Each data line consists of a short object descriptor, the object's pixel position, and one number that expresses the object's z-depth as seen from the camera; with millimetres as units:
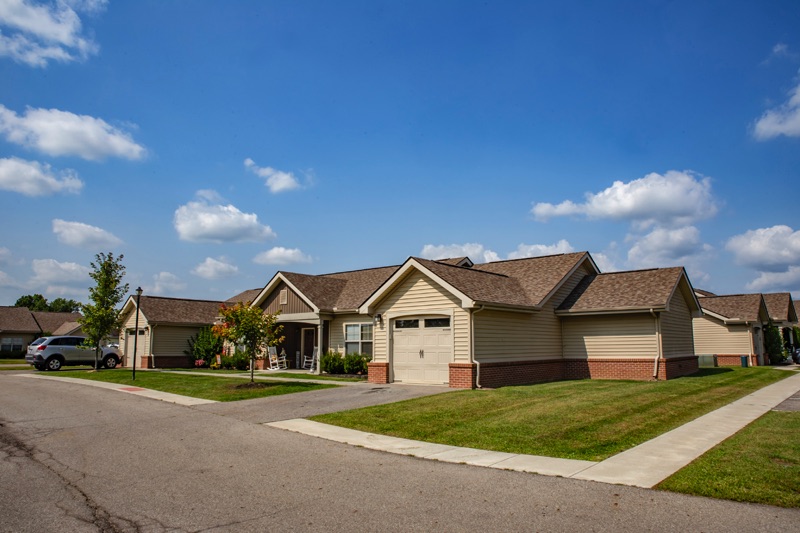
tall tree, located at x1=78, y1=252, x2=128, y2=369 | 30766
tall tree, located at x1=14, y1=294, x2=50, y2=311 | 105062
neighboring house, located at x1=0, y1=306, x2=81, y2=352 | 58750
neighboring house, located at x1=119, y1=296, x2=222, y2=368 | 34906
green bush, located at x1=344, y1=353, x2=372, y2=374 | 25062
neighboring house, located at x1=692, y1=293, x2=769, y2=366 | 33875
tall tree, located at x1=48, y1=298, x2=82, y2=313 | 111438
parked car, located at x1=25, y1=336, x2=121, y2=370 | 31578
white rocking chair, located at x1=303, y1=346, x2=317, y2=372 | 29584
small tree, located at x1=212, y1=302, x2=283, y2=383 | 19672
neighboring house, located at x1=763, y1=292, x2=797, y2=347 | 39875
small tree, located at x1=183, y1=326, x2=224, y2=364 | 34594
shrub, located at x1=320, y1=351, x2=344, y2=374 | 25594
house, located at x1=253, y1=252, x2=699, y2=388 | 19453
